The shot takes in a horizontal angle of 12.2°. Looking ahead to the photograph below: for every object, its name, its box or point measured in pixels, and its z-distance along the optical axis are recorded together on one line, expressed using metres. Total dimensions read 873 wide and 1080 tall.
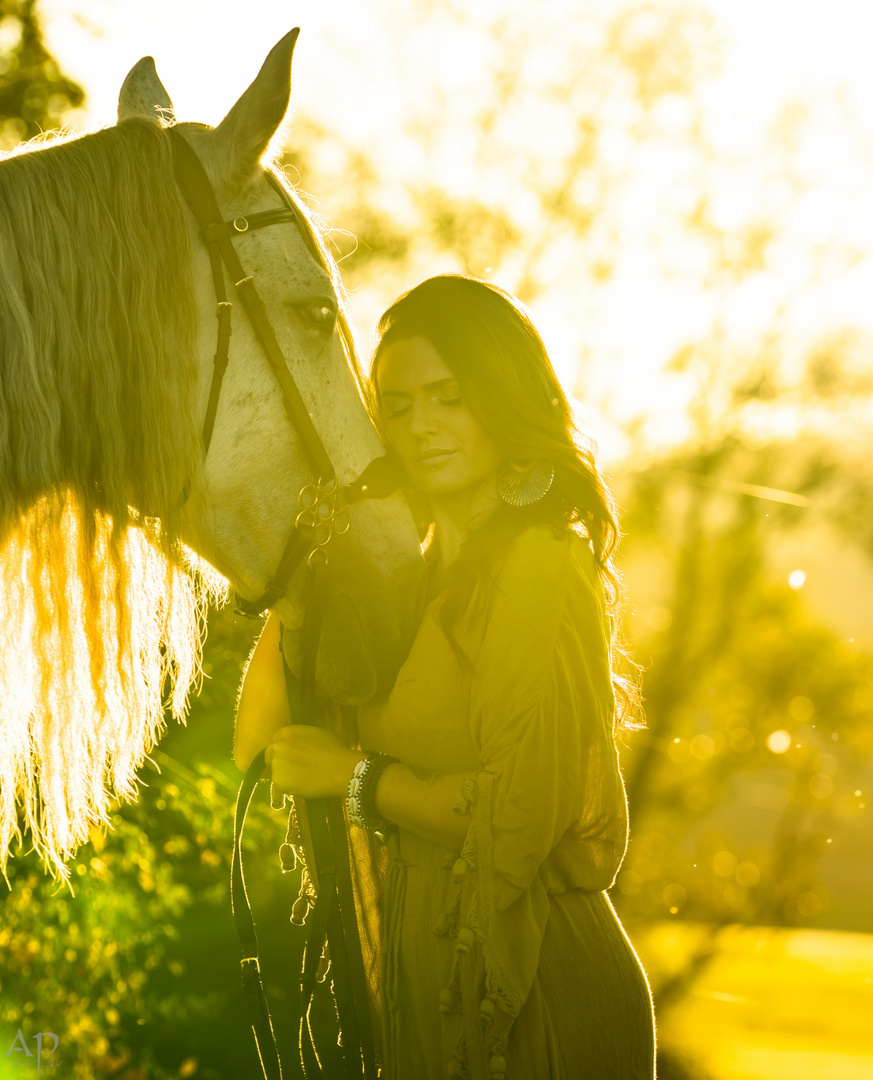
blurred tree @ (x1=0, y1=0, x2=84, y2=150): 8.67
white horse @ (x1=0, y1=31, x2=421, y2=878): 4.03
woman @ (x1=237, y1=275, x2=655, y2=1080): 4.01
